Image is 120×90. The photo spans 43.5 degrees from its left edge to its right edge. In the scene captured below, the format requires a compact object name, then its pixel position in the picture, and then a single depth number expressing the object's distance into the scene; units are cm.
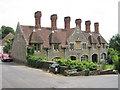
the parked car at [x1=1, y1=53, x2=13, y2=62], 3365
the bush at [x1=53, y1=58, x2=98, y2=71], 1655
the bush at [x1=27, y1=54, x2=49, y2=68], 2234
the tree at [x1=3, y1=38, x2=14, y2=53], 4439
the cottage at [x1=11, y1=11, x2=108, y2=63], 3009
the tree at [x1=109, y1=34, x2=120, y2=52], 4316
